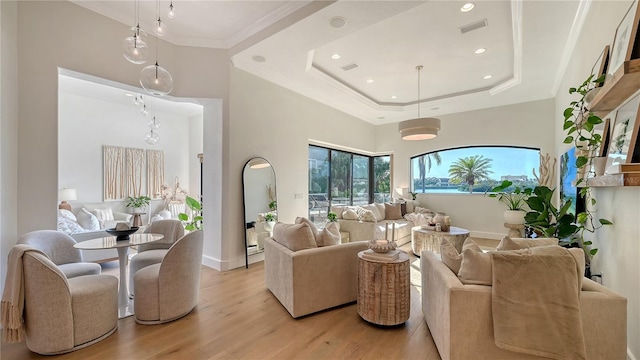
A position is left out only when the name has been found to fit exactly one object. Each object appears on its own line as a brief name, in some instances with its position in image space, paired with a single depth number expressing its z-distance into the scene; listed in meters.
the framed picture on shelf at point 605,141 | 2.19
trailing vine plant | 2.10
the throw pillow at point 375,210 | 6.33
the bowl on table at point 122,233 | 2.86
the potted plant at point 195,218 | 5.51
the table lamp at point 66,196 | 5.85
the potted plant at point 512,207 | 5.57
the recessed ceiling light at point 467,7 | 3.09
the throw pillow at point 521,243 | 2.12
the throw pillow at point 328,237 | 3.04
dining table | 2.72
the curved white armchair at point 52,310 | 2.10
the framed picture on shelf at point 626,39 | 1.70
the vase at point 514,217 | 5.55
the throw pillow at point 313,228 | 3.04
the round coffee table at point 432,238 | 4.64
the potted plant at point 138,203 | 7.10
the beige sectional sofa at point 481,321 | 1.62
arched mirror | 4.47
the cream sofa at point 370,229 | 5.56
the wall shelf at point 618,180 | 1.48
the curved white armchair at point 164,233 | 3.59
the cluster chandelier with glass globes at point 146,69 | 2.36
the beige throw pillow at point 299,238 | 2.91
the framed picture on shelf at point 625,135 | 1.66
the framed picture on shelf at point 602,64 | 2.27
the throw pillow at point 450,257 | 2.19
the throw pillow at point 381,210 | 6.55
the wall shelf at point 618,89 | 1.48
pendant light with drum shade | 4.76
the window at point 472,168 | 6.62
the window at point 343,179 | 6.47
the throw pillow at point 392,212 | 6.74
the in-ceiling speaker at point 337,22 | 3.10
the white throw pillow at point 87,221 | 5.77
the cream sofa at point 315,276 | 2.73
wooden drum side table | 2.52
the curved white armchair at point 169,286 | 2.63
